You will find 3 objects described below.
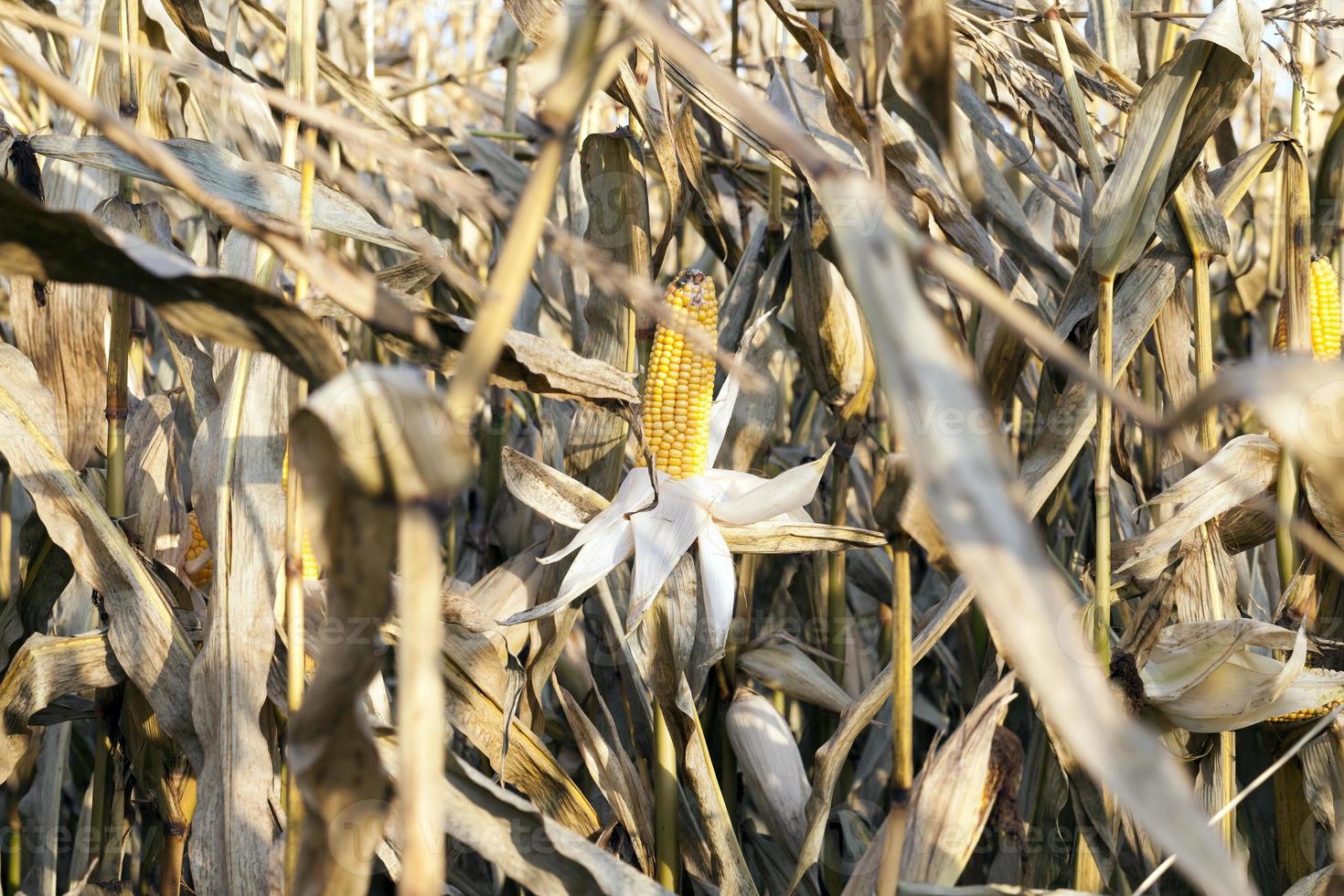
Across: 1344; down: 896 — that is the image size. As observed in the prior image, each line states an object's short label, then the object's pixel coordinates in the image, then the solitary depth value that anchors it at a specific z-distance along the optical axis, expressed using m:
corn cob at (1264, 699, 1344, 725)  1.72
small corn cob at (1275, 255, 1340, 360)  1.98
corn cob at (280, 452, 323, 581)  1.69
